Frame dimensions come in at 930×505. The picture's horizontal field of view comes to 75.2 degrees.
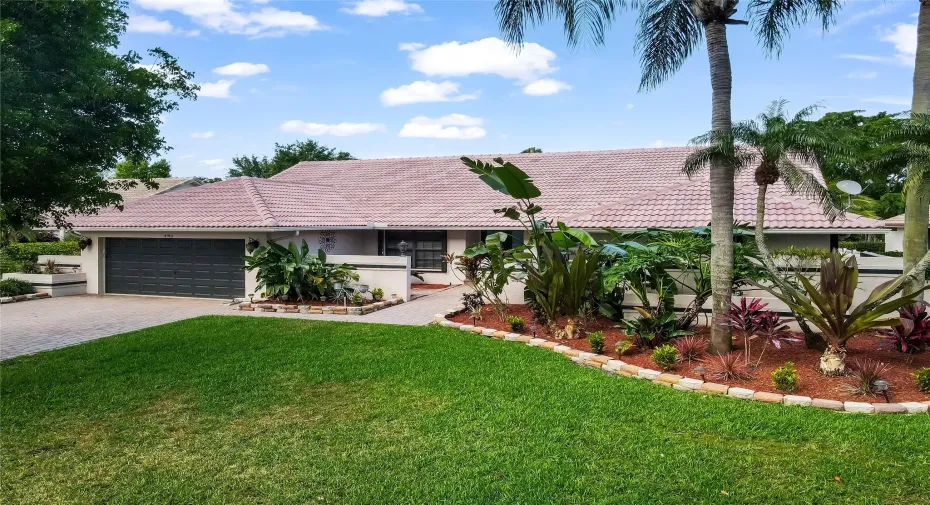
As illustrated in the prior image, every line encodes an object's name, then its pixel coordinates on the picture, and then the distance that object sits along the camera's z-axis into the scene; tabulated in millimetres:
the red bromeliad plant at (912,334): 8516
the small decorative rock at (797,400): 7069
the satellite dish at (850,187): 13918
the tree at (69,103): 7711
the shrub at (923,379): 7266
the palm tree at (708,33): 8617
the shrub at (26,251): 21484
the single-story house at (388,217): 16391
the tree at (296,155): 40906
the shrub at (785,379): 7391
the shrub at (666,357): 8438
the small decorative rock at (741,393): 7383
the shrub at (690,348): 8789
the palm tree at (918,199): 9625
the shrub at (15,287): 18125
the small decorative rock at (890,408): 6797
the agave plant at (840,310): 7676
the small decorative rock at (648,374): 8266
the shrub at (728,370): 7945
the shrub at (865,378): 7227
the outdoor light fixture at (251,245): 17688
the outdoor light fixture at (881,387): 7137
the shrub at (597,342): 9539
